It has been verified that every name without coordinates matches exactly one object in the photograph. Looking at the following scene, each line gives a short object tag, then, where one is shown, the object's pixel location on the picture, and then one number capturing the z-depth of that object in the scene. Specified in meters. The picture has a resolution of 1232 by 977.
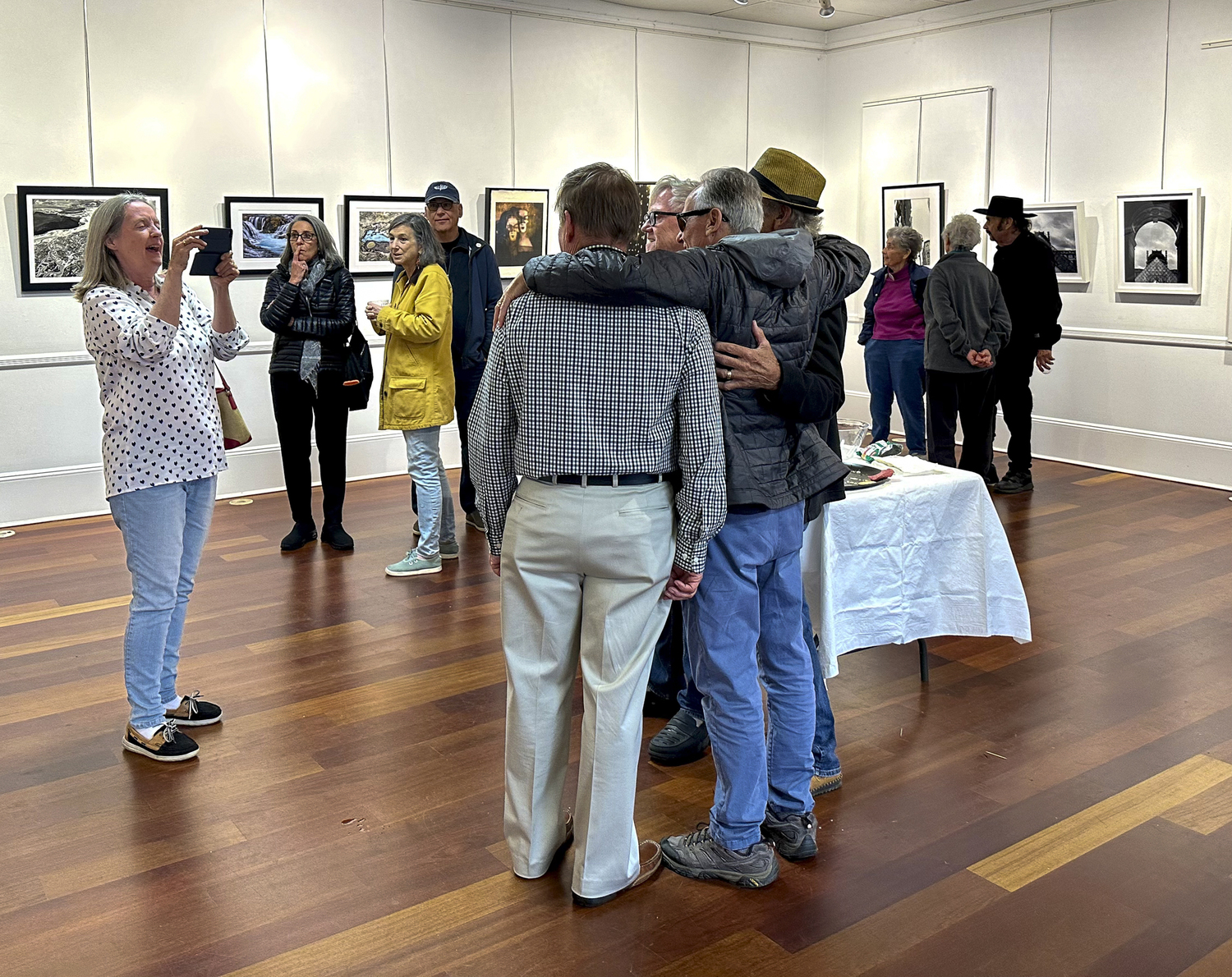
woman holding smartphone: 3.77
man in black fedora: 8.37
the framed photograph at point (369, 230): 8.66
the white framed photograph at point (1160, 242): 8.48
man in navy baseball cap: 6.58
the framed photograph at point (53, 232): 7.33
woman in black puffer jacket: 6.37
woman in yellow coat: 6.04
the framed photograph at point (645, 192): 9.05
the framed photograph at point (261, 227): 8.12
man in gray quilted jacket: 2.92
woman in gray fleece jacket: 7.66
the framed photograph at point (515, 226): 9.34
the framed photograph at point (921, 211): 10.38
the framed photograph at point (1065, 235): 9.19
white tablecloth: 4.08
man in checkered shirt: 2.80
